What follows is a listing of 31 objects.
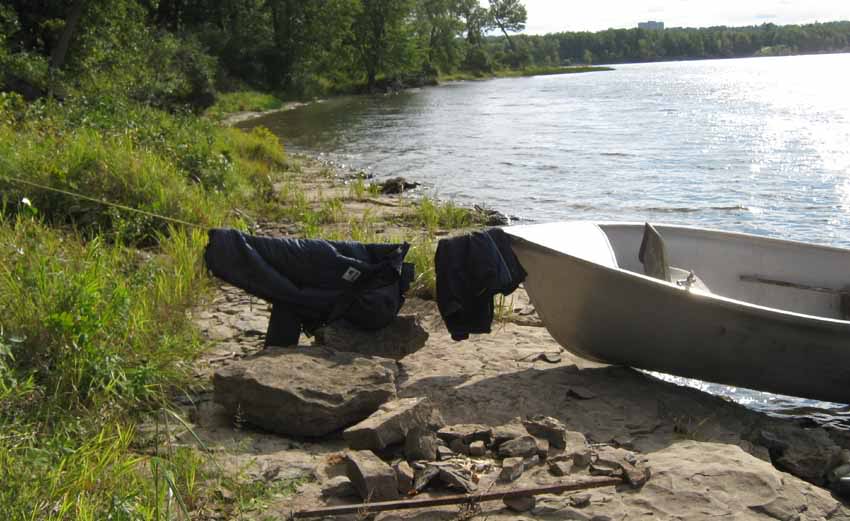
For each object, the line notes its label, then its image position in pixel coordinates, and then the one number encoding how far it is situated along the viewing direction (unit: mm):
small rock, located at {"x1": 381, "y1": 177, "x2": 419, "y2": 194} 16109
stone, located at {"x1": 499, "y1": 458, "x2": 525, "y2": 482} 4074
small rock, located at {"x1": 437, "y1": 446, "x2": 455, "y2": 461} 4324
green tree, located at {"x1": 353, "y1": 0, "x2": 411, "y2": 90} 59750
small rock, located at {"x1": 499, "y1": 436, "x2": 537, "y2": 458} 4348
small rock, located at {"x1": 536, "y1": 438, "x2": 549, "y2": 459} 4375
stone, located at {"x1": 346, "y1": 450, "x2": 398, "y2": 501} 3834
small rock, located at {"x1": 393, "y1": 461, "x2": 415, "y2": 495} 3955
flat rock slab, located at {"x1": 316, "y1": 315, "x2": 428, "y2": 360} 5772
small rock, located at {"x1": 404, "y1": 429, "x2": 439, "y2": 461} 4289
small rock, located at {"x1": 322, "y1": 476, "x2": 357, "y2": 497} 3948
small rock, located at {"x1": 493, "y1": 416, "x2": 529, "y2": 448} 4508
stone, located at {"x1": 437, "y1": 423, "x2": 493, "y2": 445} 4523
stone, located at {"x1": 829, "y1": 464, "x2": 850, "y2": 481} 4867
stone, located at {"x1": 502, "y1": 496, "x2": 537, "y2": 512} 3861
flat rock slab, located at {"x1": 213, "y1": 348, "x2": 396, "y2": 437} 4703
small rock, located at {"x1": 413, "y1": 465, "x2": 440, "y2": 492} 3957
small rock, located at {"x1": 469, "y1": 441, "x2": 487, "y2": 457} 4395
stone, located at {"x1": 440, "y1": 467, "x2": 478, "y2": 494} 3947
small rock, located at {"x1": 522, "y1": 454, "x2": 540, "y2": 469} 4235
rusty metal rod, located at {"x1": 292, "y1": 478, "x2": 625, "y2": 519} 3713
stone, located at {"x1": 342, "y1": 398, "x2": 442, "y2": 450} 4348
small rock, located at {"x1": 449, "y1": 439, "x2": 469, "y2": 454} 4441
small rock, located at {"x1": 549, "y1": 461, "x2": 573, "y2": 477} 4180
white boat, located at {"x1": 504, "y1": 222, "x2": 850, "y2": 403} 5695
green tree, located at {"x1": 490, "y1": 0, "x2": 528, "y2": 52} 111600
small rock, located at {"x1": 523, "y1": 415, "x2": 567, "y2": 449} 4516
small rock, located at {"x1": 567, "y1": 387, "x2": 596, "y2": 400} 5672
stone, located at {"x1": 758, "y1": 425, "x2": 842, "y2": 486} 4969
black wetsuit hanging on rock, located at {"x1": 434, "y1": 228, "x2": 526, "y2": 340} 5938
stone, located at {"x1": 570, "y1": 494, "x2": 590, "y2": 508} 3932
